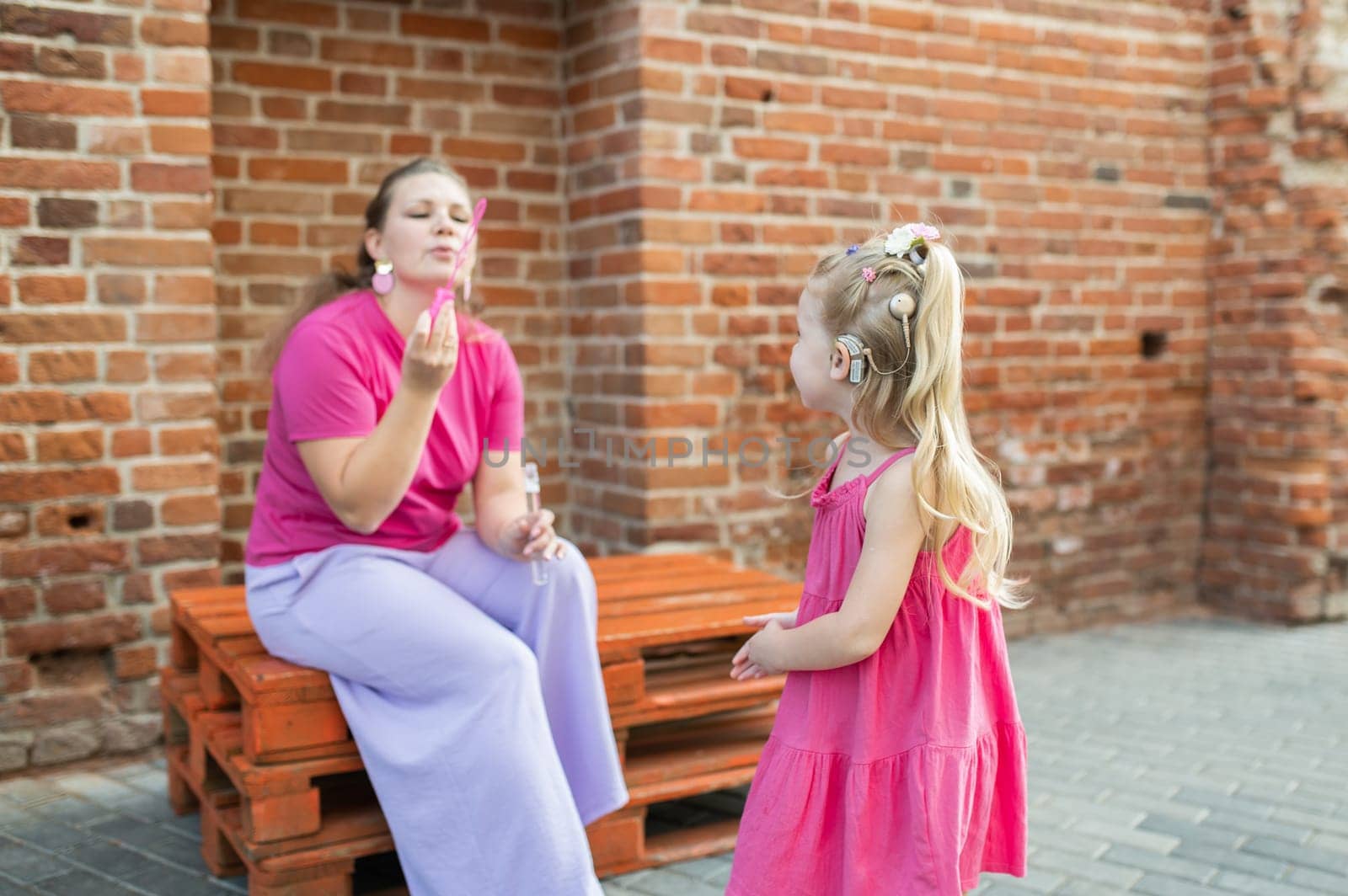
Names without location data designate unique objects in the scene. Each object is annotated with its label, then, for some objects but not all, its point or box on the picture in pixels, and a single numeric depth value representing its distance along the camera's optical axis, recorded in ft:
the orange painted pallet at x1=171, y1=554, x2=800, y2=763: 8.05
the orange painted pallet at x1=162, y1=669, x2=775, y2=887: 8.00
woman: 7.66
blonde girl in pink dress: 6.03
